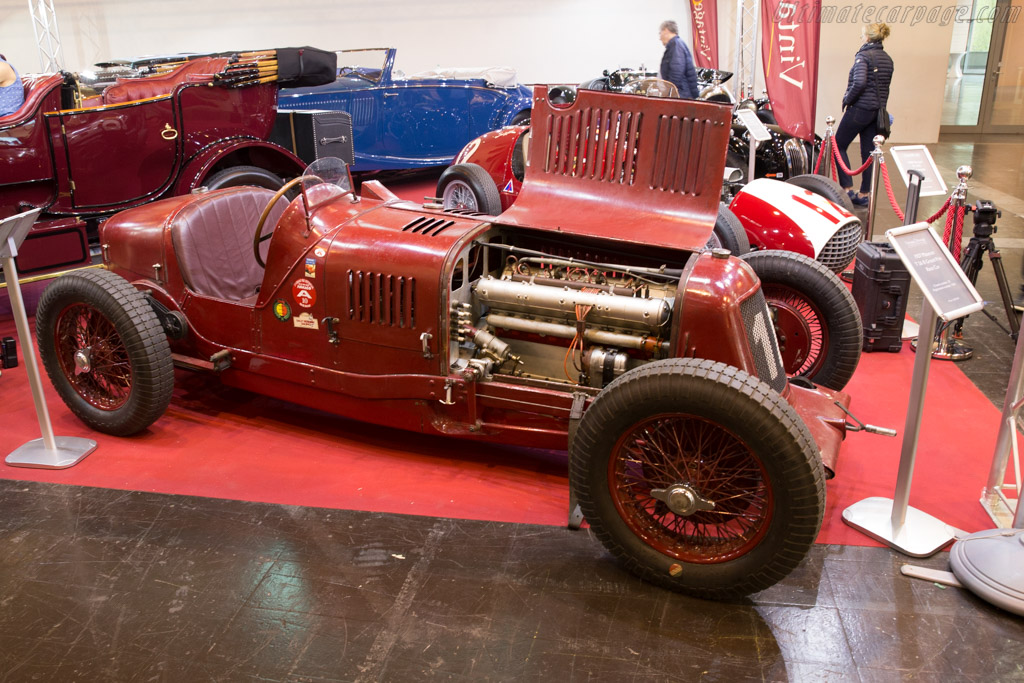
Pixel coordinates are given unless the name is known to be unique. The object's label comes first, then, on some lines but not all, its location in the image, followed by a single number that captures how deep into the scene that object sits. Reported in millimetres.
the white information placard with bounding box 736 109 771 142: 7562
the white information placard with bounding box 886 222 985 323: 2928
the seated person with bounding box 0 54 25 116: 6082
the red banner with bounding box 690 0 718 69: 13258
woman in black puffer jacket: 9500
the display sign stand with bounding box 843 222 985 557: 2963
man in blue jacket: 10398
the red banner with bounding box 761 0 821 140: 8922
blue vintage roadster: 9797
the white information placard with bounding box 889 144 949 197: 4820
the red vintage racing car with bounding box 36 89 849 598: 2990
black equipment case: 5285
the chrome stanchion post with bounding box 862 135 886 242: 6461
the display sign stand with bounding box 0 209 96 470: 3883
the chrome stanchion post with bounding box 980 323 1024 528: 3410
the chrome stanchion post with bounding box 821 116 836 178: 8445
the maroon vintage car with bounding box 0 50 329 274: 6012
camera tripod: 5191
